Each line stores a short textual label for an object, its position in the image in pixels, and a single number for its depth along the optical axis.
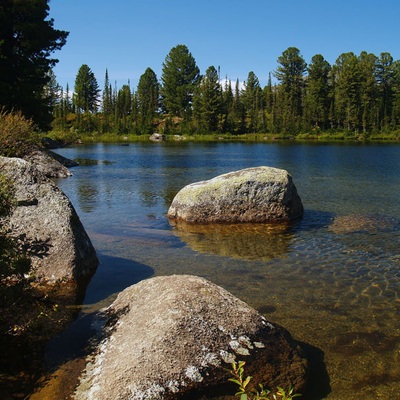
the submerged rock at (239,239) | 11.34
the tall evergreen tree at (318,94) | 111.38
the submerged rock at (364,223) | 13.80
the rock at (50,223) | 8.44
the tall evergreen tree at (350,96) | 104.44
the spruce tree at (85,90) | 143.88
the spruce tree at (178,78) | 133.46
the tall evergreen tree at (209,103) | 113.25
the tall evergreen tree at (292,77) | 120.50
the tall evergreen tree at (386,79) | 112.38
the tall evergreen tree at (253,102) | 119.12
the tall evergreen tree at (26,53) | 35.62
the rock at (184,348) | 4.61
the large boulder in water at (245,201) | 14.73
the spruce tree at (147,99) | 124.62
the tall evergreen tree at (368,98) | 104.69
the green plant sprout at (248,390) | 2.78
